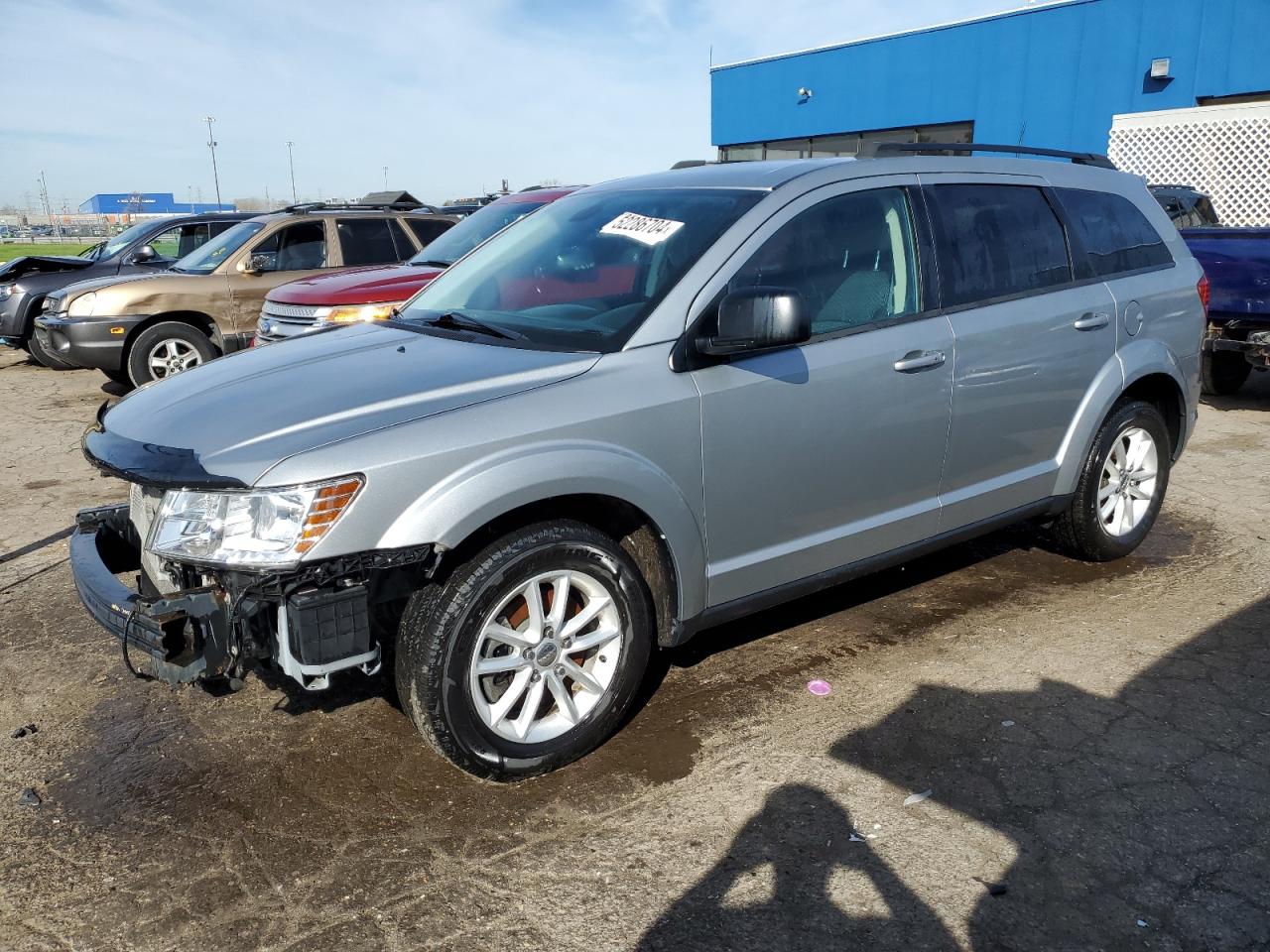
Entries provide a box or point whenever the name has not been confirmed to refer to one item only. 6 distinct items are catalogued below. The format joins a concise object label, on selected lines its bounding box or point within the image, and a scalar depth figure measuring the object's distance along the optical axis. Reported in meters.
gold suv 9.48
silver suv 2.78
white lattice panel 15.45
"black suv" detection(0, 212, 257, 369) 11.39
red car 7.52
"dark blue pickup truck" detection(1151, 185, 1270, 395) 8.37
